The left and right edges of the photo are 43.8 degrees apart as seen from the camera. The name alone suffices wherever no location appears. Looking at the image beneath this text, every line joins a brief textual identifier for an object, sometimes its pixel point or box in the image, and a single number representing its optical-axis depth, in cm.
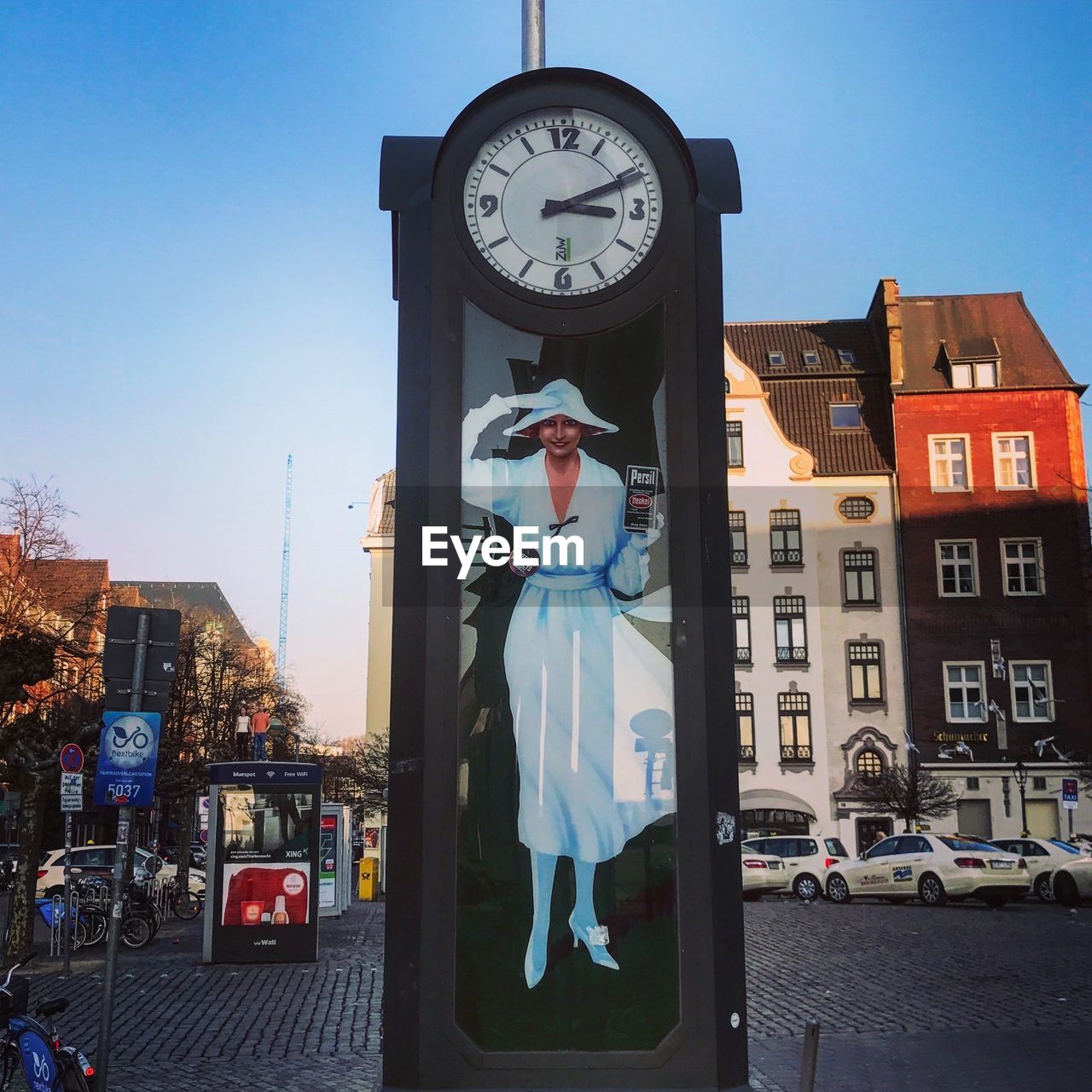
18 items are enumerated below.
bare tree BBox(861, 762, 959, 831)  4472
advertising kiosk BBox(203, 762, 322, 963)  2017
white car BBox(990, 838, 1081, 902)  3100
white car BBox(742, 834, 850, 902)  3466
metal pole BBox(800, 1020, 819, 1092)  641
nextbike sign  1034
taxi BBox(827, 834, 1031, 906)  3008
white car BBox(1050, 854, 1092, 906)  2994
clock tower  732
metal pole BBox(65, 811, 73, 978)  1866
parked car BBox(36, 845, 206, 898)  3048
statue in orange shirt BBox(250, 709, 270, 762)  3148
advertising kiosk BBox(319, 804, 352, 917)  2761
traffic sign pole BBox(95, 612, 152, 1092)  940
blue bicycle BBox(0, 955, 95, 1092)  821
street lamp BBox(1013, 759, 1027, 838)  4629
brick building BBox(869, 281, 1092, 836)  4800
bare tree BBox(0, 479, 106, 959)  2036
